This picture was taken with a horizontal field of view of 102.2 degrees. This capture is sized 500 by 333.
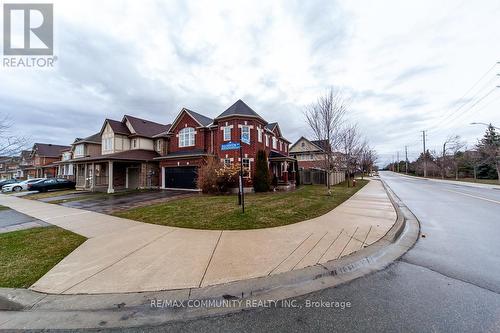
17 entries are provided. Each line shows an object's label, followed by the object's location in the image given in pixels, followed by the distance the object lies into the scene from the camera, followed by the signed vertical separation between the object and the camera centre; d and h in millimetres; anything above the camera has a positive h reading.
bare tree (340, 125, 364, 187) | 21755 +2486
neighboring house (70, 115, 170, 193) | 22328 +1360
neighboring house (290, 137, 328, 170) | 39406 +3761
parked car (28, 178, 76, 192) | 23078 -1366
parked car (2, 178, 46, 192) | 26125 -1718
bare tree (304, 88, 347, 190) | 14922 +3404
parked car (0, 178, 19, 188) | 31412 -1263
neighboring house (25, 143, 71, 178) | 40656 +3204
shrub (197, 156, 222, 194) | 15781 -538
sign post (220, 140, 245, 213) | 8866 +1132
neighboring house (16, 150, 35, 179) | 44069 +936
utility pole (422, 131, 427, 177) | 53206 -58
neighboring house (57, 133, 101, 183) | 25650 +3191
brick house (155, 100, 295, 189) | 18922 +2931
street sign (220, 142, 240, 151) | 8939 +1133
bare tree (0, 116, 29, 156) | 11419 +1358
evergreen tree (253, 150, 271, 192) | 17922 -502
